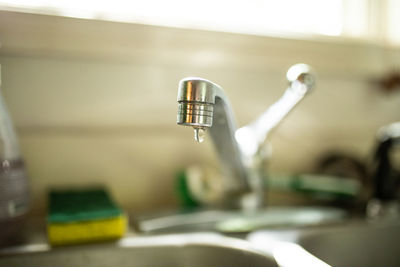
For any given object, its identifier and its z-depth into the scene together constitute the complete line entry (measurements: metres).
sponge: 0.48
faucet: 0.38
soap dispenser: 0.50
